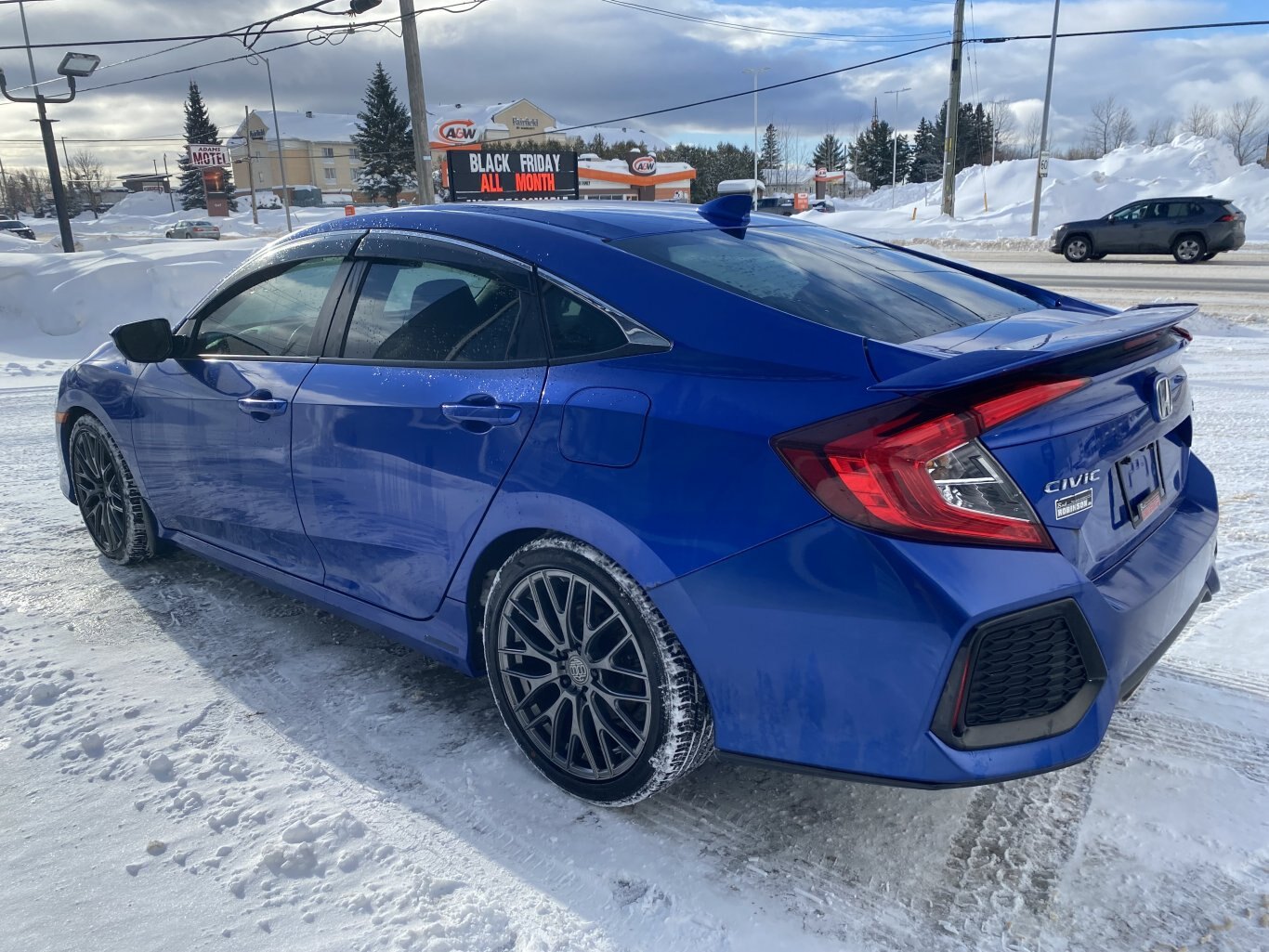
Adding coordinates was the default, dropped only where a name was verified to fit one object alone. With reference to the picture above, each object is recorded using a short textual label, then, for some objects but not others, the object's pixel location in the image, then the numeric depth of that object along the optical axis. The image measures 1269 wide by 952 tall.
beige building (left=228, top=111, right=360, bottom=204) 95.38
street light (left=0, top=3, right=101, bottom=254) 16.78
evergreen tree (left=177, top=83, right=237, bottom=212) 86.69
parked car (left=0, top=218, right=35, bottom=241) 50.33
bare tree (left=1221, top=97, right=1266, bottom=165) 67.06
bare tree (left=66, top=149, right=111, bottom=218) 91.31
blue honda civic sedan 1.93
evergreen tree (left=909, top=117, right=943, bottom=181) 79.38
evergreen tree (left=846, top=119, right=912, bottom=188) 86.19
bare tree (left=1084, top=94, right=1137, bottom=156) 72.81
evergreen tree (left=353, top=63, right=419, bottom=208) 73.69
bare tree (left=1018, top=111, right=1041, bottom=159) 83.47
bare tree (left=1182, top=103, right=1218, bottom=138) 70.25
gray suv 21.33
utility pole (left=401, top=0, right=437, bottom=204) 16.69
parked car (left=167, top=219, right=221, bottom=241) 50.28
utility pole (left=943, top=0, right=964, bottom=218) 28.64
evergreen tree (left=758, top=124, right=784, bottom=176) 100.25
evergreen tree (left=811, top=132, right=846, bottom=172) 109.88
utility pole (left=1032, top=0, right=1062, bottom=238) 29.53
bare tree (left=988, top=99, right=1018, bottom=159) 81.06
